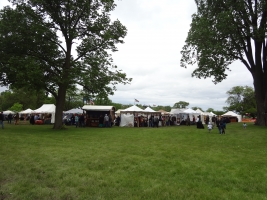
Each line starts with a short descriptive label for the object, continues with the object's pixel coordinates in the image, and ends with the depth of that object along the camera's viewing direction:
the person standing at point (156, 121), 26.31
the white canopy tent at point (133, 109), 28.06
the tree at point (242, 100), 67.00
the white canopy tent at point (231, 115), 46.22
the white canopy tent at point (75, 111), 32.34
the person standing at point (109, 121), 25.26
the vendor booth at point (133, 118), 27.65
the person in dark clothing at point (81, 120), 25.27
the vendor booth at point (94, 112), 26.93
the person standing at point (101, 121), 25.80
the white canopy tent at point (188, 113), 32.12
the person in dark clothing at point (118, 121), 28.53
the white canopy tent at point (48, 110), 31.56
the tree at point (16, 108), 48.01
